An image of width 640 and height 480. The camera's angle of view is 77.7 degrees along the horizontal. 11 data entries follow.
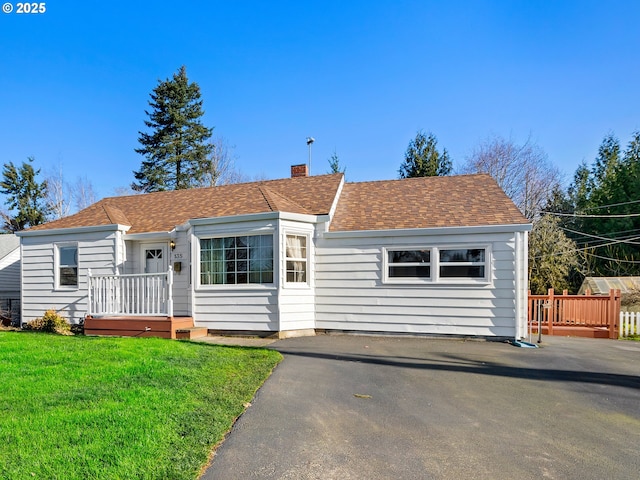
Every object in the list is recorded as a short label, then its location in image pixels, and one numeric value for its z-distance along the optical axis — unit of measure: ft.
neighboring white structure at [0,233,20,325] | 69.25
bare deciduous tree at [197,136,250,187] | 111.14
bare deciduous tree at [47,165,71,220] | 116.21
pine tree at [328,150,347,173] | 102.08
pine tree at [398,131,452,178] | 92.02
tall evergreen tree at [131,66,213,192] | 107.55
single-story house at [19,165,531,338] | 32.99
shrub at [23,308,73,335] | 38.58
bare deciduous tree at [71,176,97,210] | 123.24
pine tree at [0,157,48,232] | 108.88
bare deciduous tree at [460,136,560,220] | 91.45
